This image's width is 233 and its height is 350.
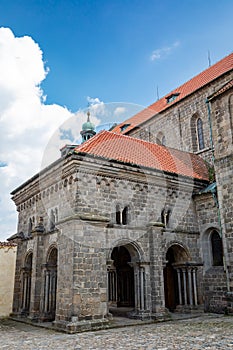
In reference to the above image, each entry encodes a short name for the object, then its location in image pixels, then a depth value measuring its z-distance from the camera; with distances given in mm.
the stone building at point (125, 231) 11852
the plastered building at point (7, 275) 15898
